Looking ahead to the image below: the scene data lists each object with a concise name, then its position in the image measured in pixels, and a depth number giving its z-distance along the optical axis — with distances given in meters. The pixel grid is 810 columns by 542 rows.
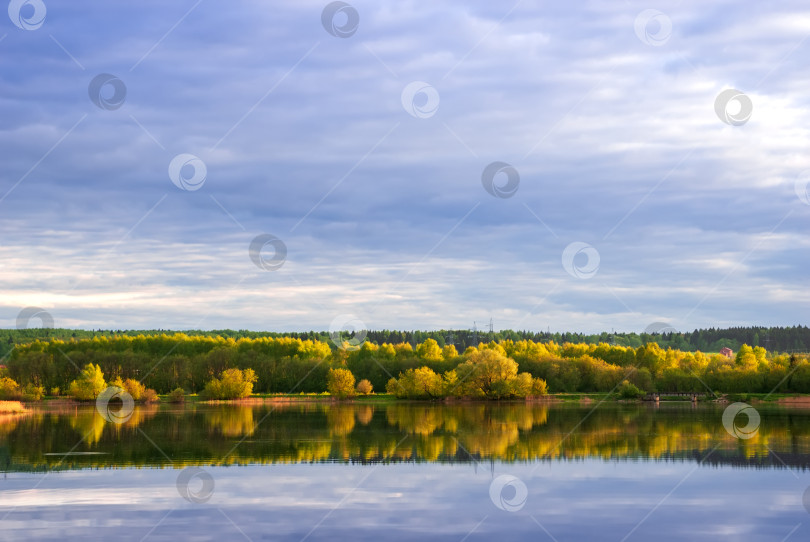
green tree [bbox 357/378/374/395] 143.38
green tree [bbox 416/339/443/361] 154.39
